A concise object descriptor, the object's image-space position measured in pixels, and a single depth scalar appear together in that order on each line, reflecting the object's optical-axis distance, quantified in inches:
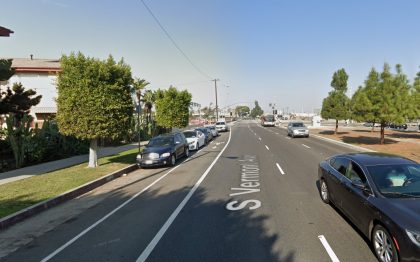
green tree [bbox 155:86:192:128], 1379.2
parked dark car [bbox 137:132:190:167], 640.4
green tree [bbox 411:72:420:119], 1048.1
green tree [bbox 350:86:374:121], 939.5
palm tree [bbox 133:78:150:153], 1708.9
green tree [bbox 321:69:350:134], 1511.0
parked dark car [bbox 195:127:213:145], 1254.6
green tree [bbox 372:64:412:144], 904.3
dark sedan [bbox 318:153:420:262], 185.0
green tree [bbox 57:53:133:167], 587.5
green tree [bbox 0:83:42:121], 671.1
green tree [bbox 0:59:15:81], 565.2
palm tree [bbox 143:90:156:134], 1633.9
